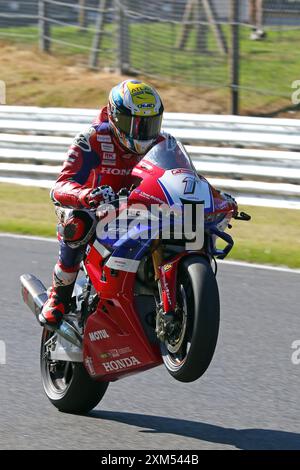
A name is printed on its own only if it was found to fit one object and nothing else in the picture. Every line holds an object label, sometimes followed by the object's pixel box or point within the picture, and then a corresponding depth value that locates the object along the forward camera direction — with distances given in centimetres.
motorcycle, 988
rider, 1105
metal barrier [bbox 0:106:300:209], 2586
